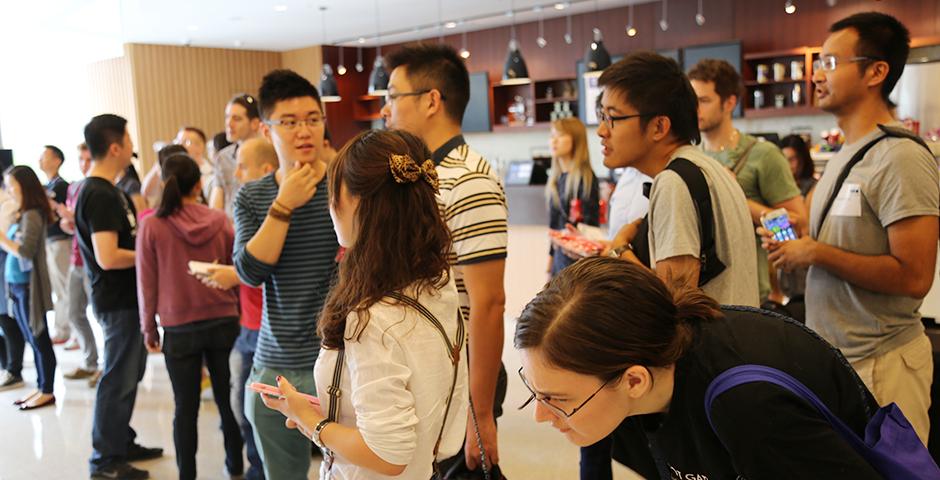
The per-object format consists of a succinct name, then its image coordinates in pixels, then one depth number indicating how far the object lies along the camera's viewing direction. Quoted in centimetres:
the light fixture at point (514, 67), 960
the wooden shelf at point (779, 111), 1002
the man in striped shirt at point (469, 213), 193
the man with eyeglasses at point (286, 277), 207
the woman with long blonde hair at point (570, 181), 454
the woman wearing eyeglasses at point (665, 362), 101
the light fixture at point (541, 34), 1248
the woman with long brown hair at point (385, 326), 140
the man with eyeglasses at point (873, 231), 190
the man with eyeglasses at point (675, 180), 173
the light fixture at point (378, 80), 986
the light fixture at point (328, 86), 1092
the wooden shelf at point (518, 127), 1241
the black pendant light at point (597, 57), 884
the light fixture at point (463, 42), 1357
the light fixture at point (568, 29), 1202
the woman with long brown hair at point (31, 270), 459
